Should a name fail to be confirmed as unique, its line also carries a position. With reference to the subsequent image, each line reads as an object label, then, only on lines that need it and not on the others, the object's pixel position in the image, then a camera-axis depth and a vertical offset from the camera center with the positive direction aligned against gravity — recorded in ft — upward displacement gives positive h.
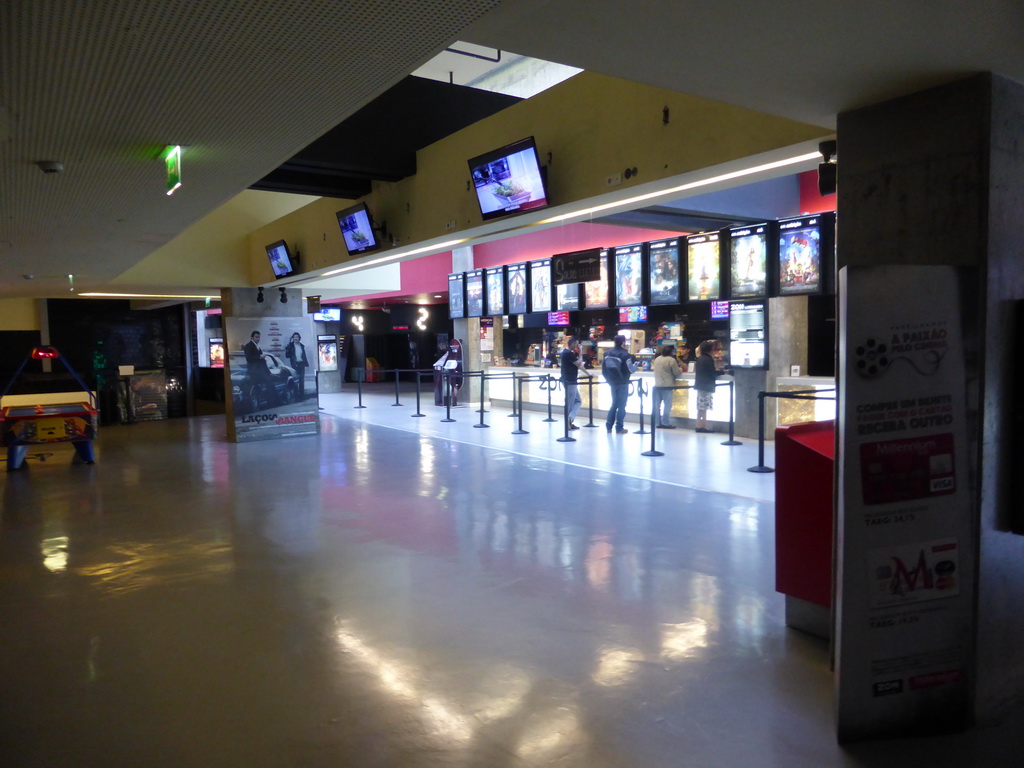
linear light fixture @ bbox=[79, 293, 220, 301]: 46.55 +4.19
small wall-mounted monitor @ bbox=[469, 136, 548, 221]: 18.97 +4.83
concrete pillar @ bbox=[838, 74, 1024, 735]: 9.80 +1.38
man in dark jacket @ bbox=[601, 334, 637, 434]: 38.27 -1.69
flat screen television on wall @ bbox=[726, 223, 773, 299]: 27.84 +3.38
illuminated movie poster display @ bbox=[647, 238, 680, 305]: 32.27 +3.50
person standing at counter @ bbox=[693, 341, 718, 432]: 35.24 -1.30
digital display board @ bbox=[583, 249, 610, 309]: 37.45 +2.96
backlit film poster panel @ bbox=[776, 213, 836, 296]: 26.30 +3.40
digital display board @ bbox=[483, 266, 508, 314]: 43.88 +3.87
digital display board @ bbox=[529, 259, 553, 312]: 40.11 +3.59
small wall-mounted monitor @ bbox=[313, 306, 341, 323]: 76.18 +4.21
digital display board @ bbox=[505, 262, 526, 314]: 41.65 +3.65
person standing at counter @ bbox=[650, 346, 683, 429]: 37.63 -1.34
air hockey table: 32.37 -3.27
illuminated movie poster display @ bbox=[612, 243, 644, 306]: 33.94 +3.54
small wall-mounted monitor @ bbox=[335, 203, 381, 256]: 27.63 +5.05
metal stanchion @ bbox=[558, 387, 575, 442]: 35.32 -4.27
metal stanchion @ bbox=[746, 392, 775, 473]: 24.97 -3.89
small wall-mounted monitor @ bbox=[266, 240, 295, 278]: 35.19 +4.89
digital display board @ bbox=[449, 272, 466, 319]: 47.91 +3.74
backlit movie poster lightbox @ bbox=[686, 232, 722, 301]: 30.22 +3.39
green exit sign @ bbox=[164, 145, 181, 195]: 15.01 +4.23
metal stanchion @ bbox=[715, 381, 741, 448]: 31.81 -4.25
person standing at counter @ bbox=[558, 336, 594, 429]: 40.46 -1.49
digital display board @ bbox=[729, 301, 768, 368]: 33.53 +0.40
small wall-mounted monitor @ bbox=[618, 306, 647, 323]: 42.52 +1.94
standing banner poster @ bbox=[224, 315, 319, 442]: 38.93 -1.40
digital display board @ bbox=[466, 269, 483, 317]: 46.14 +3.70
